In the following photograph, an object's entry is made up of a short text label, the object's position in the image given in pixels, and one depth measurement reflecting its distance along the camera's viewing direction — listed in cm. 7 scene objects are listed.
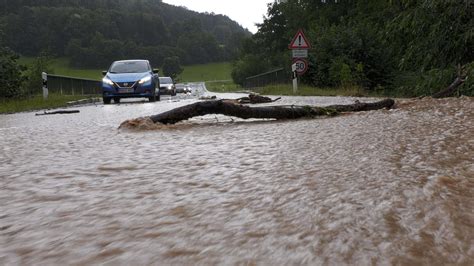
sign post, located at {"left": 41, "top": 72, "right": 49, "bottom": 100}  1377
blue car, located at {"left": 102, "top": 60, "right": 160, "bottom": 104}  1268
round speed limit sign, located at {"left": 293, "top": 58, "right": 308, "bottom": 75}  1580
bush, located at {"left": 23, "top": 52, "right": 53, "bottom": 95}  2005
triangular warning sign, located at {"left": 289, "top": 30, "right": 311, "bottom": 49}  1526
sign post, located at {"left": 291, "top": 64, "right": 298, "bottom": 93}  1525
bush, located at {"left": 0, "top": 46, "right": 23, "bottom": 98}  1237
